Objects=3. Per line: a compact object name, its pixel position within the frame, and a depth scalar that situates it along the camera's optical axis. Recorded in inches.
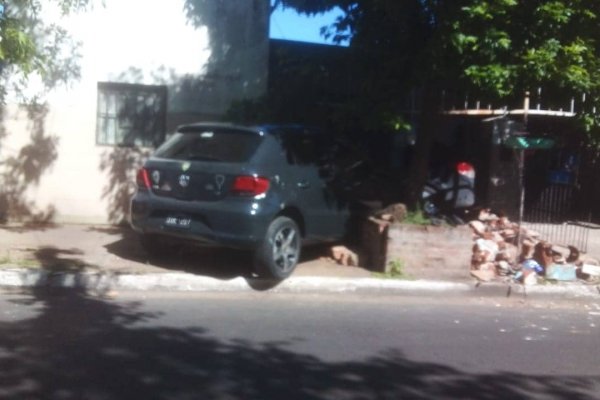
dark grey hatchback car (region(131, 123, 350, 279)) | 378.0
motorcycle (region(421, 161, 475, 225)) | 496.4
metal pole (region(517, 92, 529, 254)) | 441.6
